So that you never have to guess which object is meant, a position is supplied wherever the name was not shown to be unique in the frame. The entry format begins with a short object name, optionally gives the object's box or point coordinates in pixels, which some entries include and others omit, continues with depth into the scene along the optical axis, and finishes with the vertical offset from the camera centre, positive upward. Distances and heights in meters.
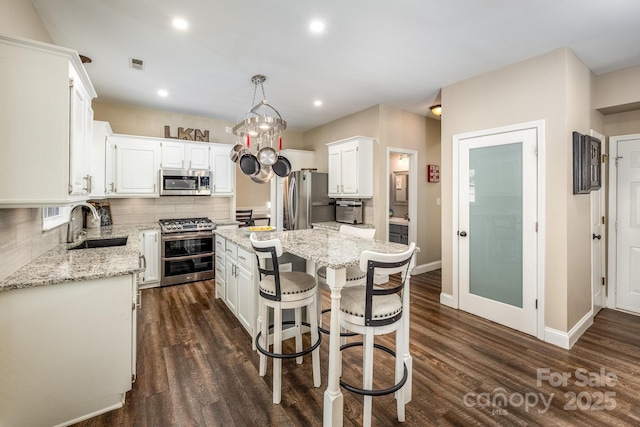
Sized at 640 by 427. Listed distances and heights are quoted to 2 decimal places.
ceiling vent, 3.09 +1.63
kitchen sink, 3.02 -0.32
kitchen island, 1.65 -0.28
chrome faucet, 2.94 -0.15
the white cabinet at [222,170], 5.07 +0.77
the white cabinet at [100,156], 3.47 +0.71
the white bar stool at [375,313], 1.60 -0.58
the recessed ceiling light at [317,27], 2.43 +1.60
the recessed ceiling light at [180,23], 2.39 +1.60
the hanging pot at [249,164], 3.11 +0.54
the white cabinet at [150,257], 4.30 -0.66
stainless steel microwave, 4.64 +0.52
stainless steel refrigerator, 5.05 +0.24
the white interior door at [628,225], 3.42 -0.13
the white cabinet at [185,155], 4.68 +0.97
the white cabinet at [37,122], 1.55 +0.51
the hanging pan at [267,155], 3.03 +0.61
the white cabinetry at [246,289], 2.66 -0.73
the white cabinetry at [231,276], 3.06 -0.70
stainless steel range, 4.39 -0.59
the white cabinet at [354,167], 4.51 +0.75
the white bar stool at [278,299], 1.95 -0.60
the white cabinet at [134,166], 4.32 +0.73
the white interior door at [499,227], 2.97 -0.15
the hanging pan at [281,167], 3.26 +0.53
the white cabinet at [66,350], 1.62 -0.83
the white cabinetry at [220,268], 3.50 -0.69
